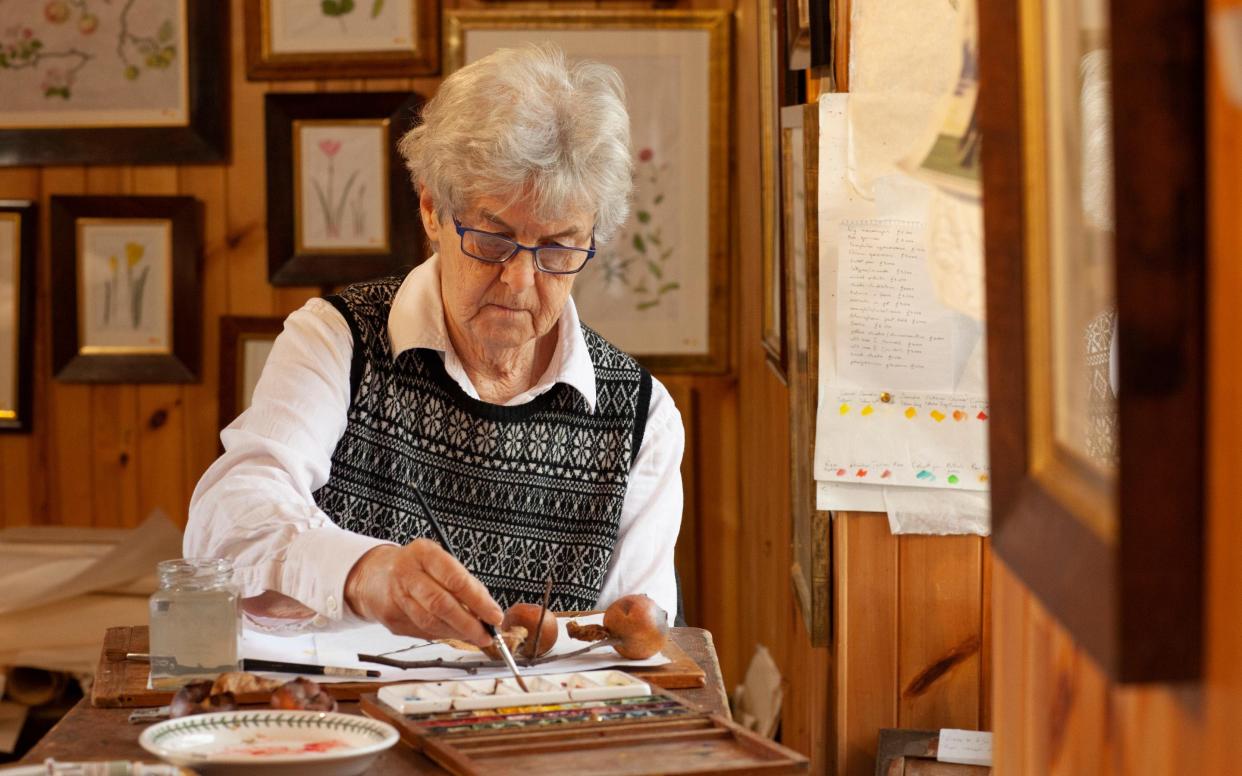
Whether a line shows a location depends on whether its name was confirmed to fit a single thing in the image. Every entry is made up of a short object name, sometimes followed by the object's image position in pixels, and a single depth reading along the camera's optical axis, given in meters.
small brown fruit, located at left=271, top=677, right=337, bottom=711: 2.24
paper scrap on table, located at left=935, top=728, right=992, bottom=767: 2.75
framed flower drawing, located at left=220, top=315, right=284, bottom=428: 4.78
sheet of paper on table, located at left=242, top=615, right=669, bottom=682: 2.41
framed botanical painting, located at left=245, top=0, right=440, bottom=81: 4.68
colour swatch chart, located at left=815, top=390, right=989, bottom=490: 2.89
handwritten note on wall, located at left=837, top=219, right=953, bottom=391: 2.88
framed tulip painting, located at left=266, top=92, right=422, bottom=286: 4.72
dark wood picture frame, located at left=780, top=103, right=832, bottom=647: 2.90
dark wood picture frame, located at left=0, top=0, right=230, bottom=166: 4.74
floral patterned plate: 2.11
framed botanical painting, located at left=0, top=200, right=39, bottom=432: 4.77
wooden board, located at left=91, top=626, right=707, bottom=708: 2.35
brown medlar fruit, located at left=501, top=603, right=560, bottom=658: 2.46
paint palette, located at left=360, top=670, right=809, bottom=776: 2.16
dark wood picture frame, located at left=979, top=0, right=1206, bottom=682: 1.47
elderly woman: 2.80
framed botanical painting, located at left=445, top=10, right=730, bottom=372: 4.64
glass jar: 2.34
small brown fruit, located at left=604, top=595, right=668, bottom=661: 2.45
